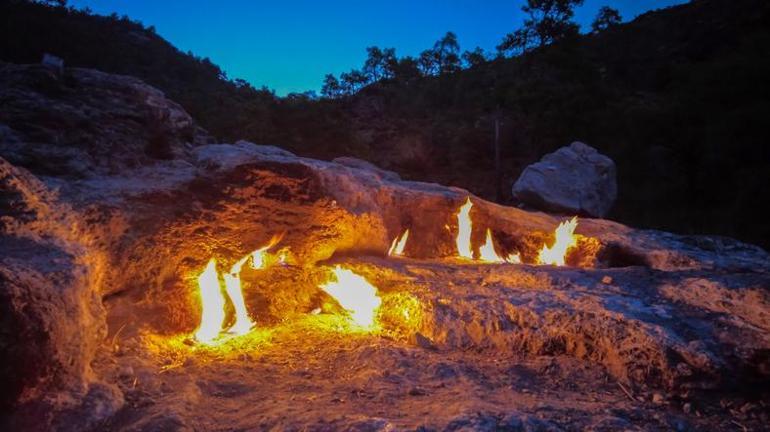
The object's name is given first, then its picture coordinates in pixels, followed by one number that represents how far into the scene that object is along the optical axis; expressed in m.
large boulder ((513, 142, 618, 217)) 9.80
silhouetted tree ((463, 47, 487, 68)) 37.09
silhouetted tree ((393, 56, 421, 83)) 35.56
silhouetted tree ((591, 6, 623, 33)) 35.72
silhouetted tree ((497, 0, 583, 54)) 26.14
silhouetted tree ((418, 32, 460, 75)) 36.81
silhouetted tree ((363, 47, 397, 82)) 35.12
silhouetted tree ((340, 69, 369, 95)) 33.69
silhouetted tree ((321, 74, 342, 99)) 32.91
